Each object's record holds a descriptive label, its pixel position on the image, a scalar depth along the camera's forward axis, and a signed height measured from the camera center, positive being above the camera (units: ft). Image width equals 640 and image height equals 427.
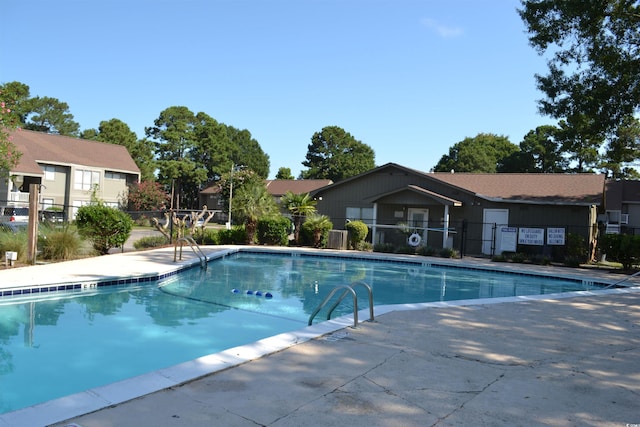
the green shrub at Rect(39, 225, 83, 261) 41.83 -2.96
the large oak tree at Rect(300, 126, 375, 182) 207.31 +31.94
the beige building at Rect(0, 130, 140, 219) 105.60 +10.28
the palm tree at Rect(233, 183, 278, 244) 70.08 +1.93
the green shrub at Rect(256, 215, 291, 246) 70.59 -1.57
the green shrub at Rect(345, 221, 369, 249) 69.87 -1.18
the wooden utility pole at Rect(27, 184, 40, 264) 38.01 -1.40
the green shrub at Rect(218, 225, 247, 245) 70.79 -2.69
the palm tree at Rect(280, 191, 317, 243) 75.05 +2.34
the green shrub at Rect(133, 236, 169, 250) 58.83 -3.59
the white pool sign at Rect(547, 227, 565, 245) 61.57 -0.16
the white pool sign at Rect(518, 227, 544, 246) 62.13 -0.36
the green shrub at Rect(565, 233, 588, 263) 58.75 -1.55
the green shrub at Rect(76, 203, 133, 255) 46.32 -1.34
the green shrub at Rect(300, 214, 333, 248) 71.15 -1.11
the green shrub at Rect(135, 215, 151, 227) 120.67 -2.04
